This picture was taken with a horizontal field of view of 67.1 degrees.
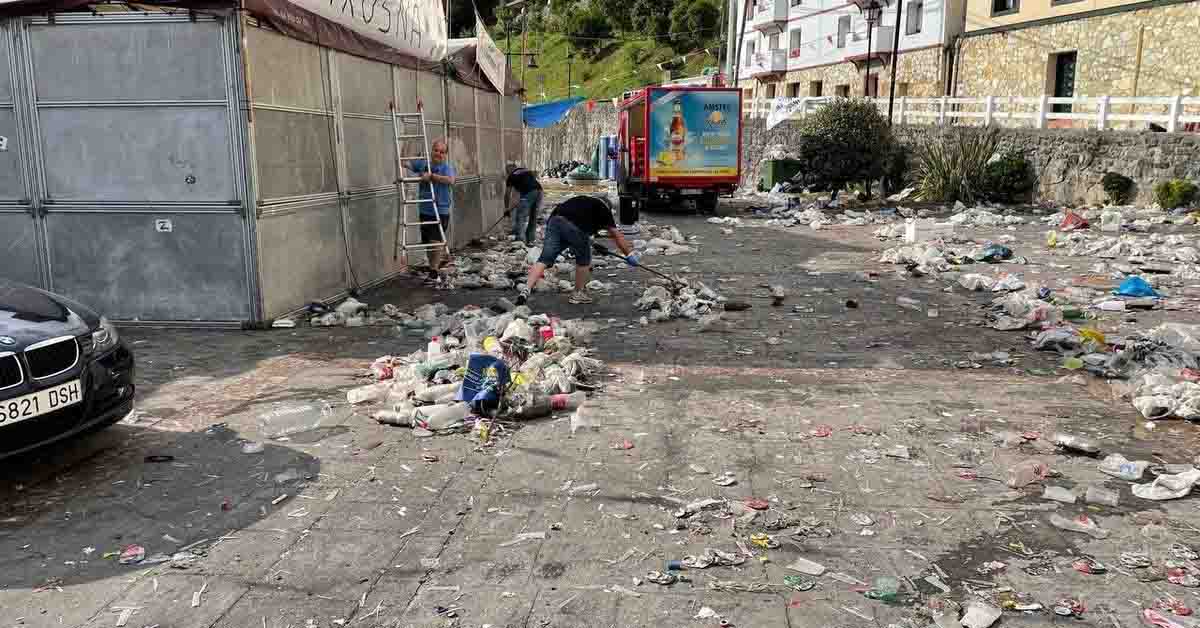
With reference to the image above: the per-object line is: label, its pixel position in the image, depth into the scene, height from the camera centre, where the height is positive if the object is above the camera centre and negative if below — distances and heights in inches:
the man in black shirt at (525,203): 550.3 -28.9
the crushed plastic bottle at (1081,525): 158.7 -65.5
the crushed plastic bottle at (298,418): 218.5 -64.3
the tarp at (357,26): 308.8 +52.0
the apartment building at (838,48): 1328.7 +184.9
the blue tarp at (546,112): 1172.5 +57.2
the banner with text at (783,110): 1219.2 +60.9
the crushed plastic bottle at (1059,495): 173.9 -65.2
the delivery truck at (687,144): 803.4 +10.6
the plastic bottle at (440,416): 218.1 -62.2
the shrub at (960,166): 834.8 -10.3
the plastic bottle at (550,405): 226.2 -63.0
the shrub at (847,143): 861.2 +11.5
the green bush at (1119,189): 728.3 -27.7
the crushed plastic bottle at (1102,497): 171.6 -64.6
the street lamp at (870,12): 1183.8 +198.3
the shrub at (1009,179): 808.9 -21.6
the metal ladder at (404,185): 441.5 -14.0
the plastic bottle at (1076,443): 199.5 -63.7
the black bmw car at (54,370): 170.7 -42.3
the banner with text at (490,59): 598.5 +67.8
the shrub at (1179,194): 675.4 -29.6
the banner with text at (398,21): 378.3 +62.7
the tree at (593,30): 2711.6 +374.3
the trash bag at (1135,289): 381.7 -56.3
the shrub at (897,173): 924.0 -18.6
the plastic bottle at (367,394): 238.7 -62.0
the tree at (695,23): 2252.7 +329.5
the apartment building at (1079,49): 908.0 +120.0
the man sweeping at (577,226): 389.1 -29.6
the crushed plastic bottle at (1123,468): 185.0 -64.2
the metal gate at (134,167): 315.6 -3.1
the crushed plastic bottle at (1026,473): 182.4 -64.5
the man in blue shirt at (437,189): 448.8 -16.2
